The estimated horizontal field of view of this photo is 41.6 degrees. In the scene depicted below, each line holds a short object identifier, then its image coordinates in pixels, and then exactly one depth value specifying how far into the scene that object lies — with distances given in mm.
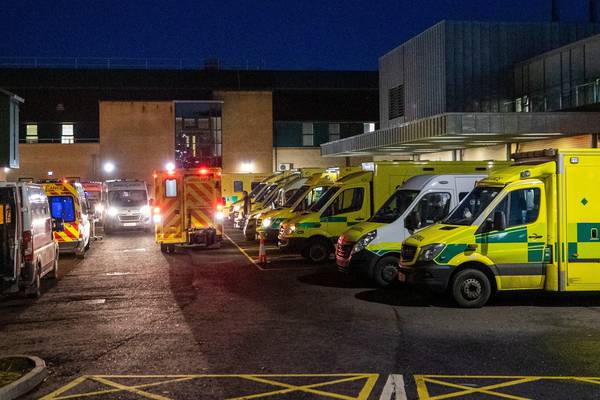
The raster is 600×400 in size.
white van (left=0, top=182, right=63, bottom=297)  13758
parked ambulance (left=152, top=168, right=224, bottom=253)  24281
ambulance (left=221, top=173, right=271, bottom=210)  51594
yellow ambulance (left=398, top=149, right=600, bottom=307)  13188
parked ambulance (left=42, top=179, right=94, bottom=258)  22672
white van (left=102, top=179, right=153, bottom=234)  34312
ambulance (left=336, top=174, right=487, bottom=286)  15648
